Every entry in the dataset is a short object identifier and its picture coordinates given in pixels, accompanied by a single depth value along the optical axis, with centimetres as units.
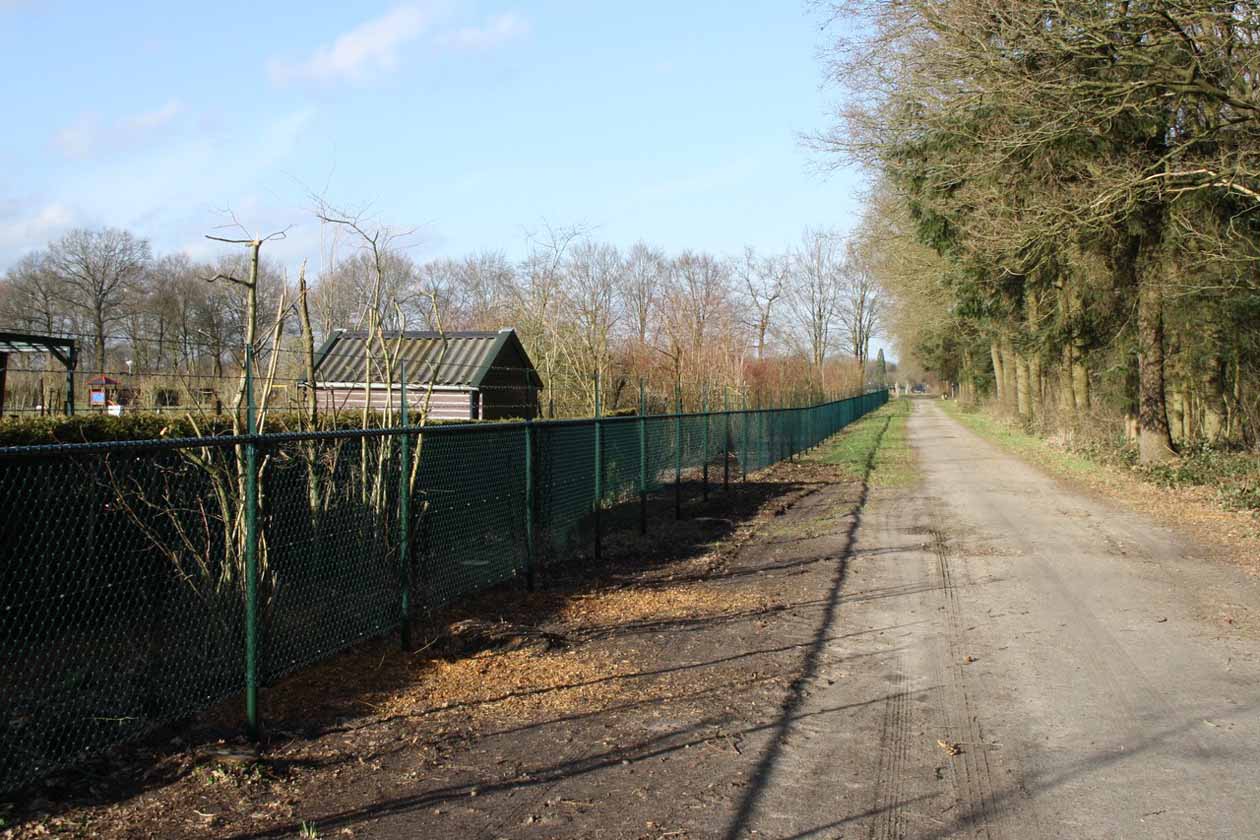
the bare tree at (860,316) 7962
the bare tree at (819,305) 7738
